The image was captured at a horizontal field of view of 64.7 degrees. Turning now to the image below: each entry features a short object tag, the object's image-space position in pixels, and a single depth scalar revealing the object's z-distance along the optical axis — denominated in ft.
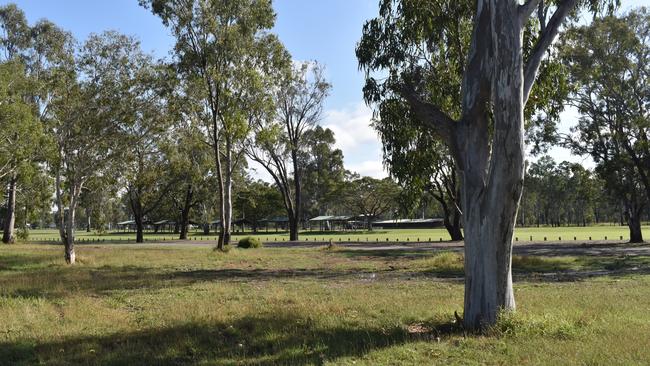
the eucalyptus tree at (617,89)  120.57
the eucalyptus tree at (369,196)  346.33
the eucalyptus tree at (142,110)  87.66
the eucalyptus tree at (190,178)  104.42
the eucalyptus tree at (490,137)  30.86
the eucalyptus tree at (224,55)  108.47
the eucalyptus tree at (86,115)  84.33
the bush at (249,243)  130.45
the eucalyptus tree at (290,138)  185.68
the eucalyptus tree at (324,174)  325.42
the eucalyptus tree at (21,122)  88.63
